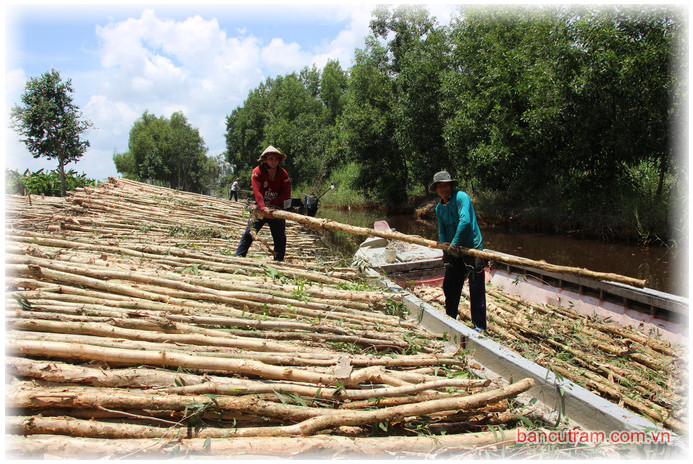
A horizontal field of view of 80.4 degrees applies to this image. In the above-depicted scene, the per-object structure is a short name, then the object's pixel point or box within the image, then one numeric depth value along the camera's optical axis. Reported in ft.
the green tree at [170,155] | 153.04
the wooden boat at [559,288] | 13.53
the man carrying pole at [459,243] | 12.71
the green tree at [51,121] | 65.46
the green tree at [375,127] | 72.84
